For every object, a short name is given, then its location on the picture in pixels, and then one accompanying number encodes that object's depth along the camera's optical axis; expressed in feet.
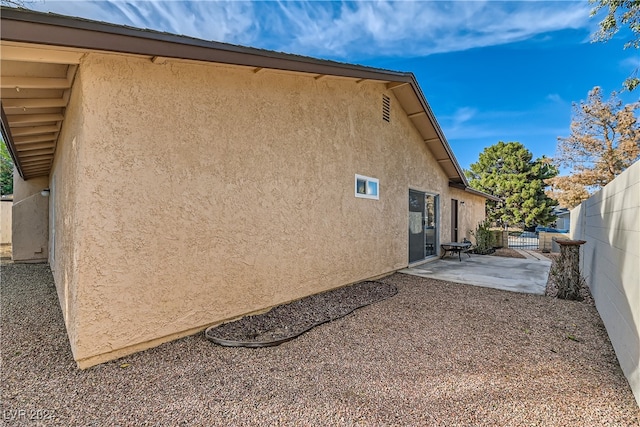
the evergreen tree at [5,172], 82.86
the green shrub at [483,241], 48.52
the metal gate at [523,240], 70.48
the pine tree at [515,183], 105.81
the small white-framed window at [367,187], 25.77
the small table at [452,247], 38.99
